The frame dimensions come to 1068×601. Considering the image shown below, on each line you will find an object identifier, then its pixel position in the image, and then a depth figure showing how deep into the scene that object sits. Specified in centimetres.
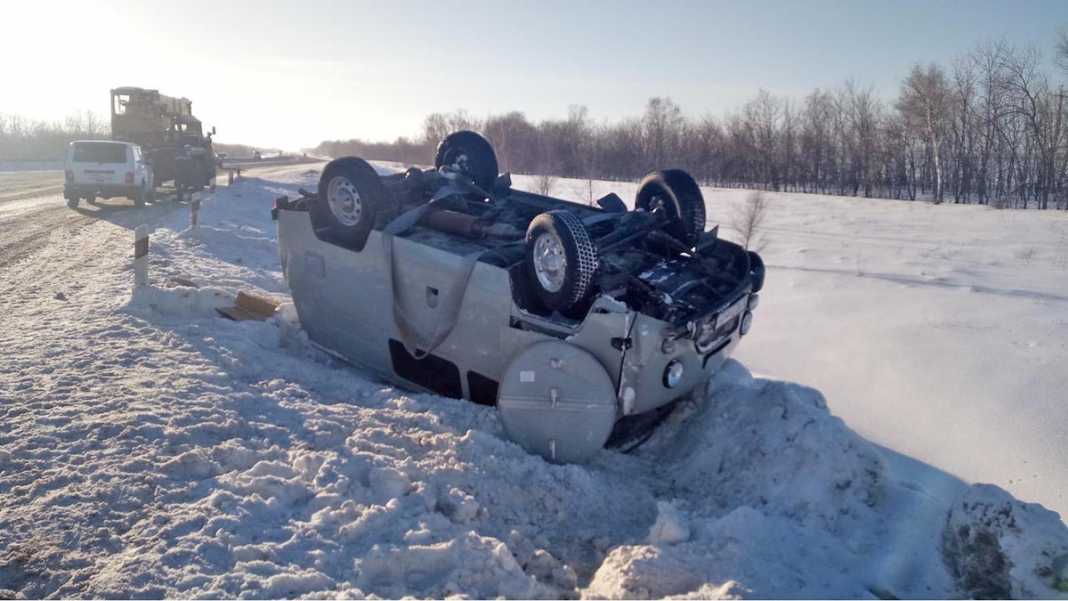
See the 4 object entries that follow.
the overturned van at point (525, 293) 474
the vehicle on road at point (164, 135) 2338
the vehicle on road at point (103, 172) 1806
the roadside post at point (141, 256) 827
